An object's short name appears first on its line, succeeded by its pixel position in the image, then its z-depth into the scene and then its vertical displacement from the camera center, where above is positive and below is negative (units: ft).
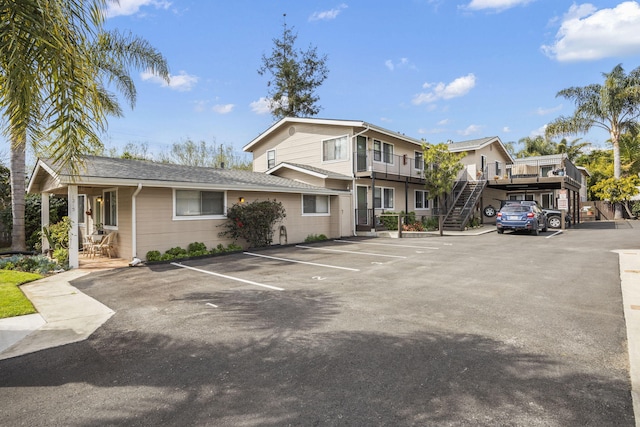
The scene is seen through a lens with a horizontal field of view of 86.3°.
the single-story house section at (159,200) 35.06 +2.06
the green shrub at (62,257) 33.16 -3.89
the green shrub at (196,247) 39.50 -3.65
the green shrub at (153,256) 35.54 -4.13
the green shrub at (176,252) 37.51 -3.92
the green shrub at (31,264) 31.40 -4.40
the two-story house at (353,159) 62.28 +11.16
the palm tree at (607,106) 85.10 +26.87
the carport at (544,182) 68.69 +6.52
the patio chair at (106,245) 38.50 -3.16
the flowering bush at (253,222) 43.16 -0.82
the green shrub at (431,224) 68.58 -2.25
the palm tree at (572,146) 133.18 +25.48
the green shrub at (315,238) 53.79 -3.75
